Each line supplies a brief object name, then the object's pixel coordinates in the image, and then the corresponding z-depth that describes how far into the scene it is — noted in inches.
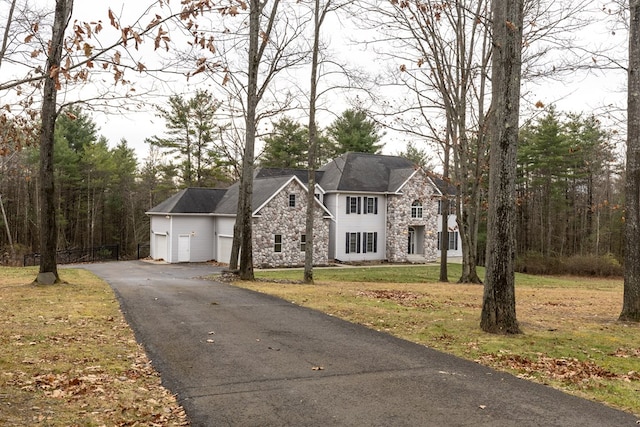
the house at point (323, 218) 1339.8
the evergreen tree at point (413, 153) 2296.3
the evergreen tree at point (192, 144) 1924.2
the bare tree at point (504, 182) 370.0
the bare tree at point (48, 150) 377.6
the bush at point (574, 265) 1609.3
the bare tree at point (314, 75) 755.7
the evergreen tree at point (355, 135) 2101.4
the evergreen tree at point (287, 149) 2033.7
